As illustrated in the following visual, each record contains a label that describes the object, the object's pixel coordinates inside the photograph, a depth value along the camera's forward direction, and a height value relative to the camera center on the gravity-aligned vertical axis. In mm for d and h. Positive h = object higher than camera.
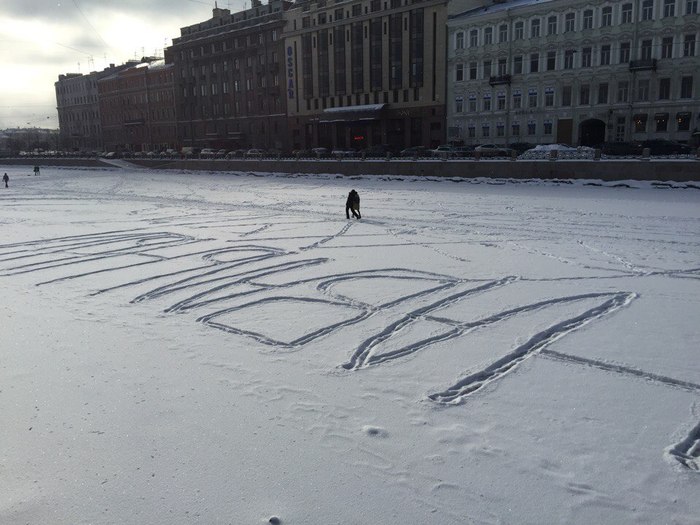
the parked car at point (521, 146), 39812 +1212
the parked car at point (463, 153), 35125 +676
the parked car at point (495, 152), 35250 +727
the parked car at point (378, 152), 41406 +1058
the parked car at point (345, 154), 41106 +893
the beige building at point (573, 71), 41062 +7187
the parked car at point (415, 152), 38206 +857
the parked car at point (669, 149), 31647 +669
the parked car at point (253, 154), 49275 +1181
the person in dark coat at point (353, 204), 19594 -1296
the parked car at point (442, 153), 35406 +721
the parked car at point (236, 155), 51778 +1209
